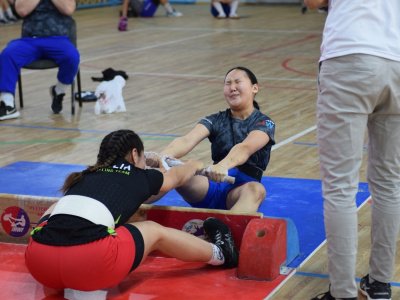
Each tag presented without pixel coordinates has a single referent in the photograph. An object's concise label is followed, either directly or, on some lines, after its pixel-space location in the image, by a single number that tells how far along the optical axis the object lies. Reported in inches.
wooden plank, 199.5
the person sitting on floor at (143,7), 830.5
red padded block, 184.0
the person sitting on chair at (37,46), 372.2
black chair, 375.3
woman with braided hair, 168.0
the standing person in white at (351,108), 155.1
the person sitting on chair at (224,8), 816.5
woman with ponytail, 219.6
